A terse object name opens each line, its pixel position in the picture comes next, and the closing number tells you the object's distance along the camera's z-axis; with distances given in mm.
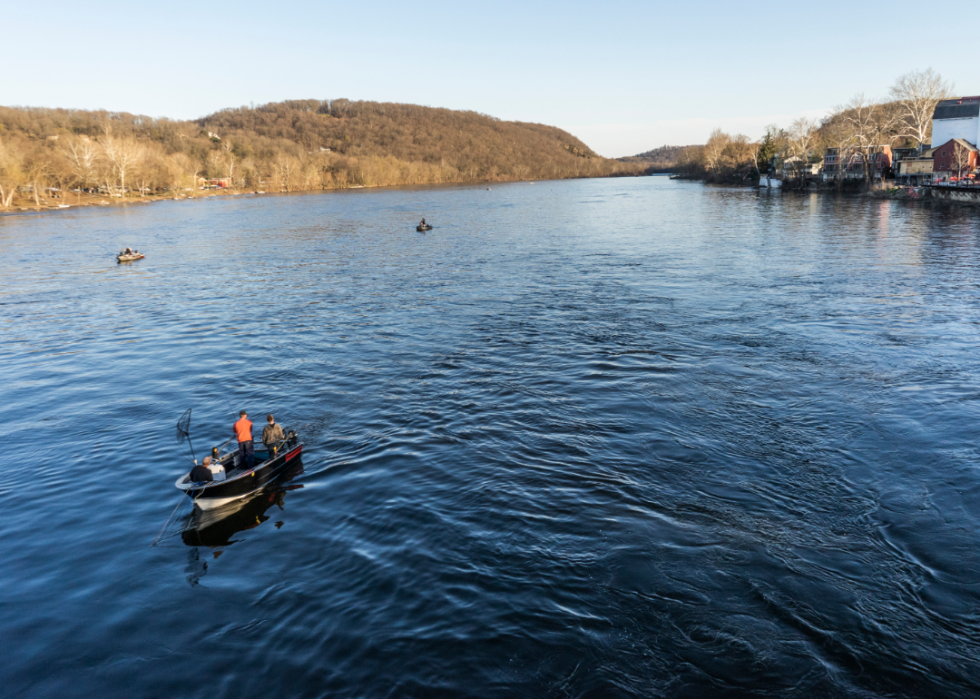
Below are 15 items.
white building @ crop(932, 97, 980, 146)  117500
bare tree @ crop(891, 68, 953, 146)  114319
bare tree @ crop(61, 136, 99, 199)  146125
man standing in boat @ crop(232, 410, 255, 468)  17734
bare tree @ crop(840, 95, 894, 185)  115438
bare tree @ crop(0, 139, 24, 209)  121000
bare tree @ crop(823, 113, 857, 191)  121800
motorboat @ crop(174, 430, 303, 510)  15992
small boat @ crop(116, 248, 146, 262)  59938
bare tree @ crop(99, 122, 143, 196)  149250
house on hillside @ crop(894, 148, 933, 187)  116750
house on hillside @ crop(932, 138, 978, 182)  107375
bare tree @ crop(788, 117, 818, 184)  153125
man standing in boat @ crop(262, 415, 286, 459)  18016
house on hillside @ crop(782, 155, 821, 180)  154150
